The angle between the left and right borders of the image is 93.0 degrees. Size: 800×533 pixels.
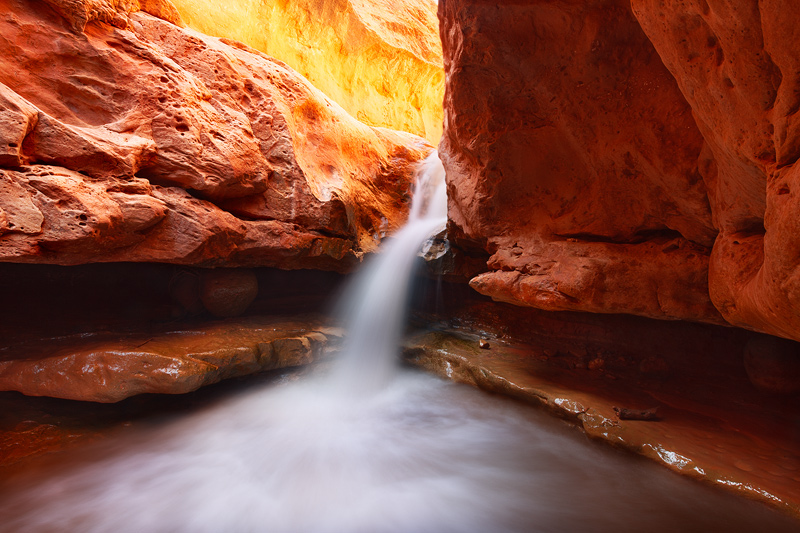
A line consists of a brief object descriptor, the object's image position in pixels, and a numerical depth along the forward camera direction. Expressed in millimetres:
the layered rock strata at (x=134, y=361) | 3604
